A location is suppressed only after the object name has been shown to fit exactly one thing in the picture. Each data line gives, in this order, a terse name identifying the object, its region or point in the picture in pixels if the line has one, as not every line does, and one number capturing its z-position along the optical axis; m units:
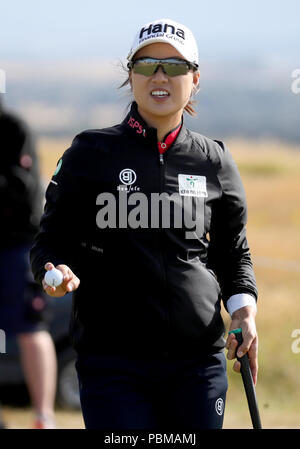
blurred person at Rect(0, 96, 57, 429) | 10.77
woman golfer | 6.50
